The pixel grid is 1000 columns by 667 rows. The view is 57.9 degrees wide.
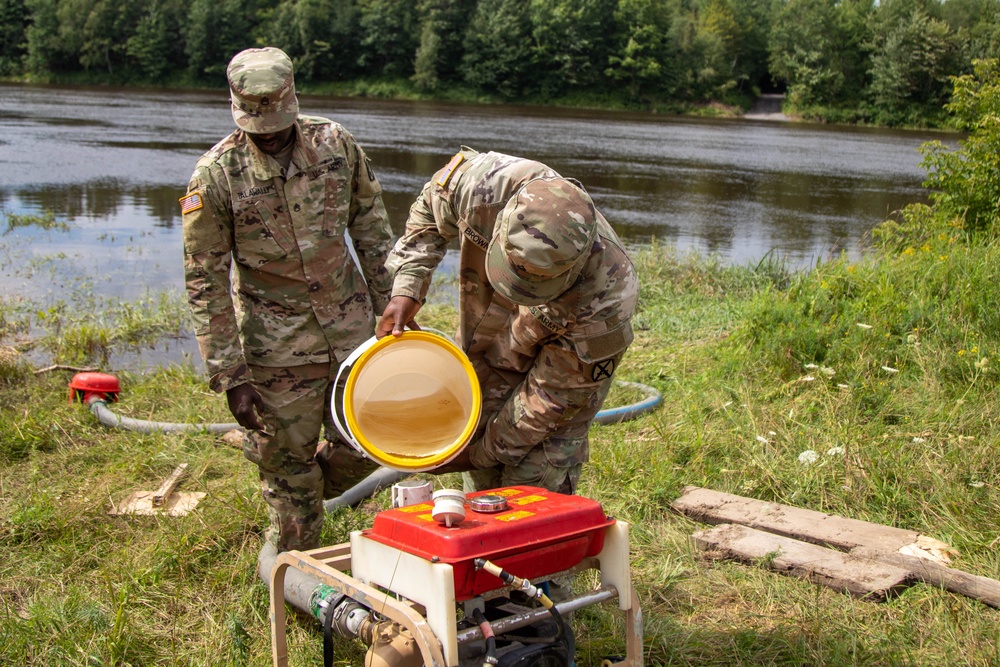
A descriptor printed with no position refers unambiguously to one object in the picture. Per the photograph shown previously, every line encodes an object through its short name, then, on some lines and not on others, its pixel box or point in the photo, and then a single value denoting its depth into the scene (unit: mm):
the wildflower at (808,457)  4230
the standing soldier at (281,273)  3115
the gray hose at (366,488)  3939
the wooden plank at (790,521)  3619
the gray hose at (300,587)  2631
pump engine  2029
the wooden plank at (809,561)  3311
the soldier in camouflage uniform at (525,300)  2434
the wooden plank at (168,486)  4007
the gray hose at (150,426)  4707
